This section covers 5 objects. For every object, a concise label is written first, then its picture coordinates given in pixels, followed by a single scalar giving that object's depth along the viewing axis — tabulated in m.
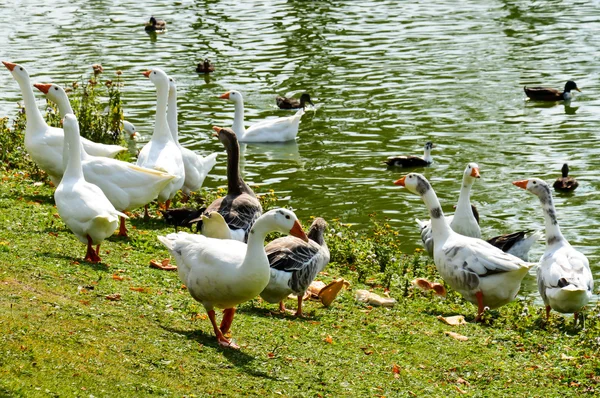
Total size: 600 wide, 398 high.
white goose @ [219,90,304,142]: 22.67
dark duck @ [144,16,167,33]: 36.66
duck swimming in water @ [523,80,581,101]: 24.73
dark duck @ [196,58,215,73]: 29.39
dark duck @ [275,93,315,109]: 24.95
